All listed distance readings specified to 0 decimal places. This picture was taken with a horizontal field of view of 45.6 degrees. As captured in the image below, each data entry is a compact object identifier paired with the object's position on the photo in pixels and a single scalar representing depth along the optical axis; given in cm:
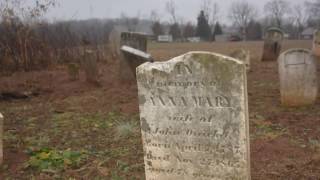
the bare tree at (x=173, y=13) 5725
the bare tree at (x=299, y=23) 5338
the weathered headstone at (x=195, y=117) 301
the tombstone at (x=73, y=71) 945
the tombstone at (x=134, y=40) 995
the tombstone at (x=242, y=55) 1013
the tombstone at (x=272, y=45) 1269
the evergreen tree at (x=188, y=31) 4920
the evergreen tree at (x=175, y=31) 4988
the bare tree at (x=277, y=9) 5840
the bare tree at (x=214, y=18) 5529
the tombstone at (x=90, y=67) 906
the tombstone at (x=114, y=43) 1496
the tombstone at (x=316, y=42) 1238
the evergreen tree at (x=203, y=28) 4682
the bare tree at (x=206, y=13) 4820
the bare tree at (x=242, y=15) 6132
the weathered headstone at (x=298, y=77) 635
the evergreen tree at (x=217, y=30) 4979
